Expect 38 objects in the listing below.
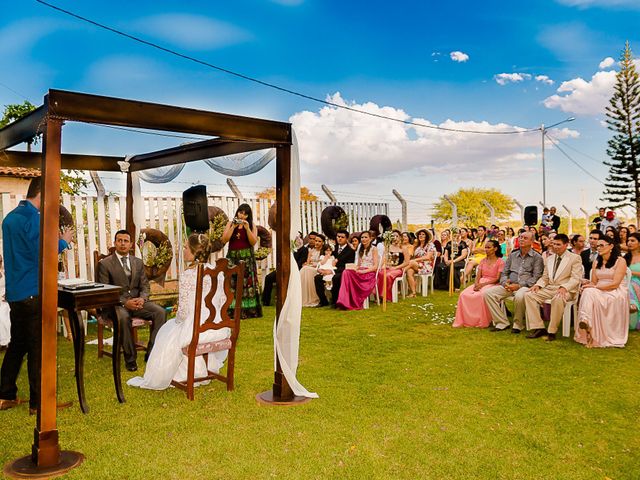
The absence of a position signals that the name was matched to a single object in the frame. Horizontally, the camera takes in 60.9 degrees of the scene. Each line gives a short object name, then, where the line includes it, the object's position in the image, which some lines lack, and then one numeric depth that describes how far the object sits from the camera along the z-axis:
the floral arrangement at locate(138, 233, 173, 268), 8.41
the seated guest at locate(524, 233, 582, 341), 6.72
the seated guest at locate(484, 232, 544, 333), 7.13
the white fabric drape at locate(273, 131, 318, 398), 4.51
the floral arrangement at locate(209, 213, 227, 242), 9.09
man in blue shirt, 4.04
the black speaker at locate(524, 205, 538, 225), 15.25
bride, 4.80
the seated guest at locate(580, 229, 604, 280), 7.62
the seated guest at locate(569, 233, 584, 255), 8.27
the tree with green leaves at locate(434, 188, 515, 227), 43.40
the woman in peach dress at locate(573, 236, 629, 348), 6.40
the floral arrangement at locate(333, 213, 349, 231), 13.27
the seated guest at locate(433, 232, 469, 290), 11.80
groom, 5.70
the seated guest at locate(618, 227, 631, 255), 9.18
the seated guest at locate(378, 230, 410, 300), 9.95
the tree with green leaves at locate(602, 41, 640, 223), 30.97
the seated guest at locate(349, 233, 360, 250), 9.96
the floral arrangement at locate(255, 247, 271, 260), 9.41
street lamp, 29.47
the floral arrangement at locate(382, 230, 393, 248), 9.62
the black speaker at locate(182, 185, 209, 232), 8.20
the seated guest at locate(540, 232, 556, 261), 6.95
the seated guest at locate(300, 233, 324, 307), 9.87
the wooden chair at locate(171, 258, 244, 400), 4.60
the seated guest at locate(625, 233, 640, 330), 7.08
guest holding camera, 8.34
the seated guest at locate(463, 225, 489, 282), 11.52
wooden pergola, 3.28
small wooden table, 4.23
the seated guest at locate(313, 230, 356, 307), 9.61
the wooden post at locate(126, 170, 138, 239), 7.38
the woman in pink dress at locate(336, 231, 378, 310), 9.32
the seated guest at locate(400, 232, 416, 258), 10.70
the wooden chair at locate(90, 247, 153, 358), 5.70
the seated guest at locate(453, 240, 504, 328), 7.61
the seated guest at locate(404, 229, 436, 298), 10.74
